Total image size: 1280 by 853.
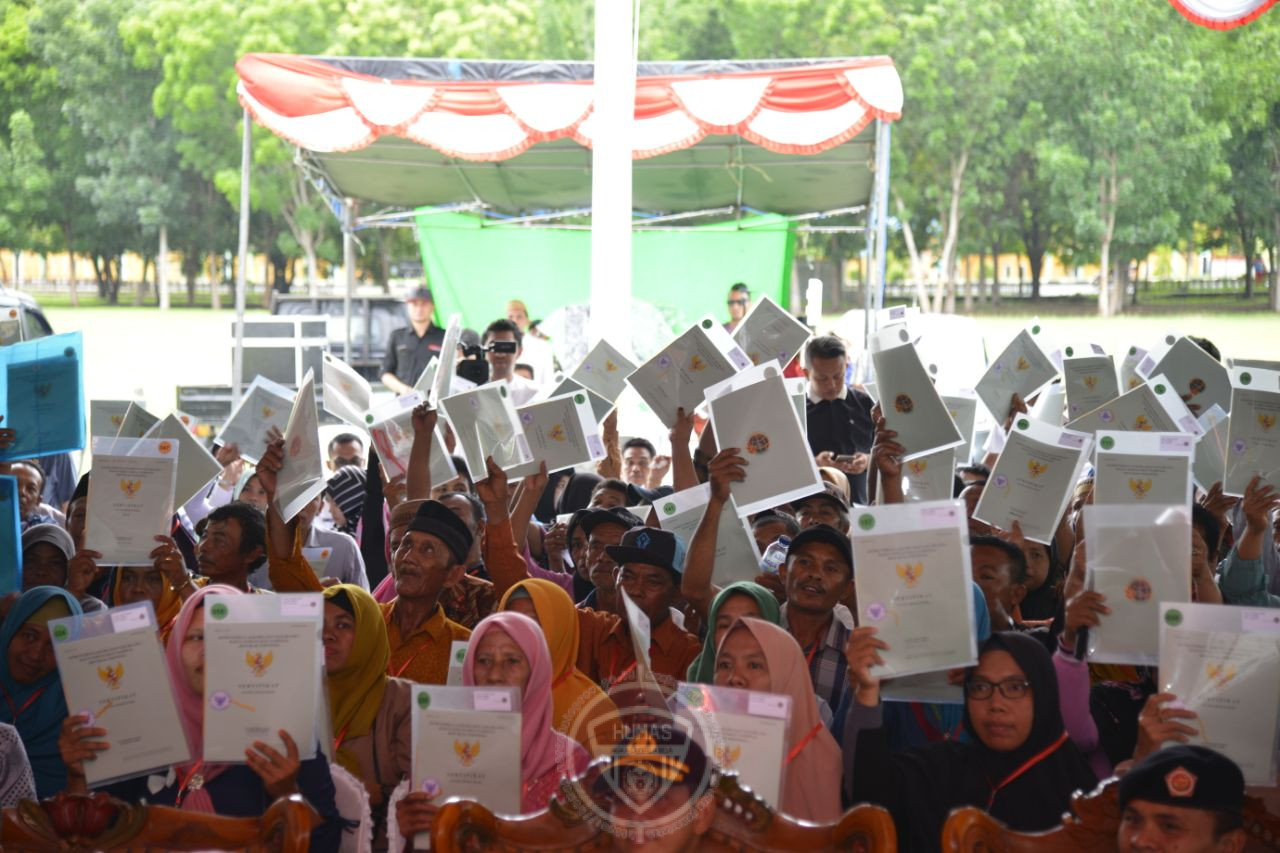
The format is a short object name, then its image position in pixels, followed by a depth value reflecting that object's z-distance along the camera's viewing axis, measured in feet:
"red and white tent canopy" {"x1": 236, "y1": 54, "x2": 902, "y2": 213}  26.94
